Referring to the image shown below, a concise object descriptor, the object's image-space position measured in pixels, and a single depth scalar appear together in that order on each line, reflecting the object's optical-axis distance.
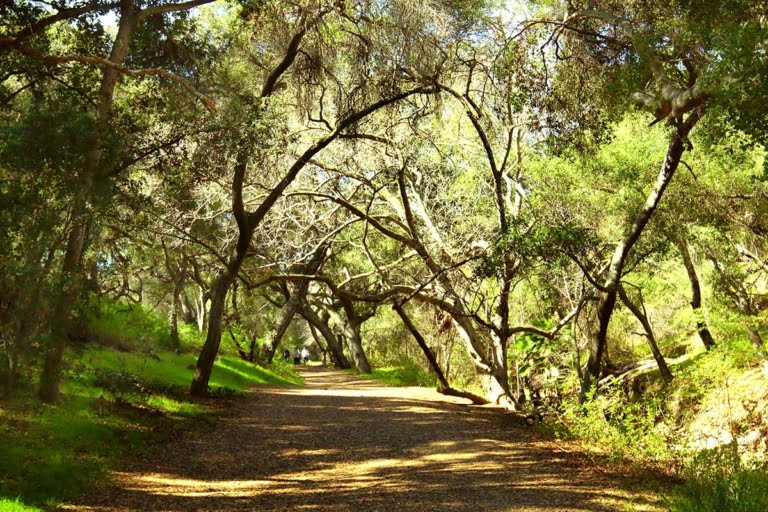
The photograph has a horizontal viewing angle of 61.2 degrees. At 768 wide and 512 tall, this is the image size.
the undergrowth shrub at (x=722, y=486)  5.54
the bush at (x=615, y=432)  8.80
